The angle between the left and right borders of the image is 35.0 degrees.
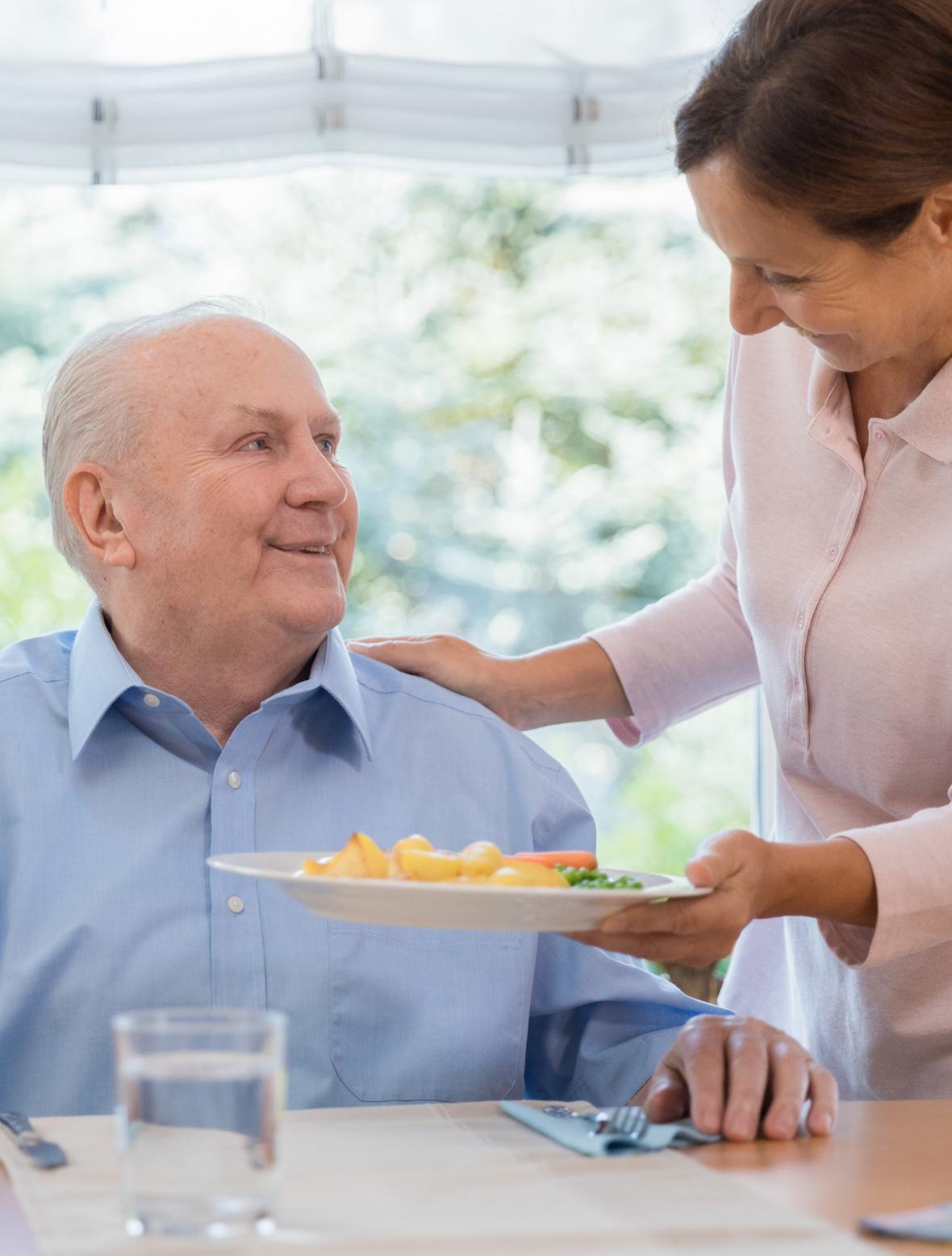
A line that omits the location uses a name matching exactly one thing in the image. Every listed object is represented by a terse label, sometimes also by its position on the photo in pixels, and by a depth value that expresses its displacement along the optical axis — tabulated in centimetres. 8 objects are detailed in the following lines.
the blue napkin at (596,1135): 119
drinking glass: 91
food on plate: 123
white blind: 267
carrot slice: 133
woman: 141
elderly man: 158
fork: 122
